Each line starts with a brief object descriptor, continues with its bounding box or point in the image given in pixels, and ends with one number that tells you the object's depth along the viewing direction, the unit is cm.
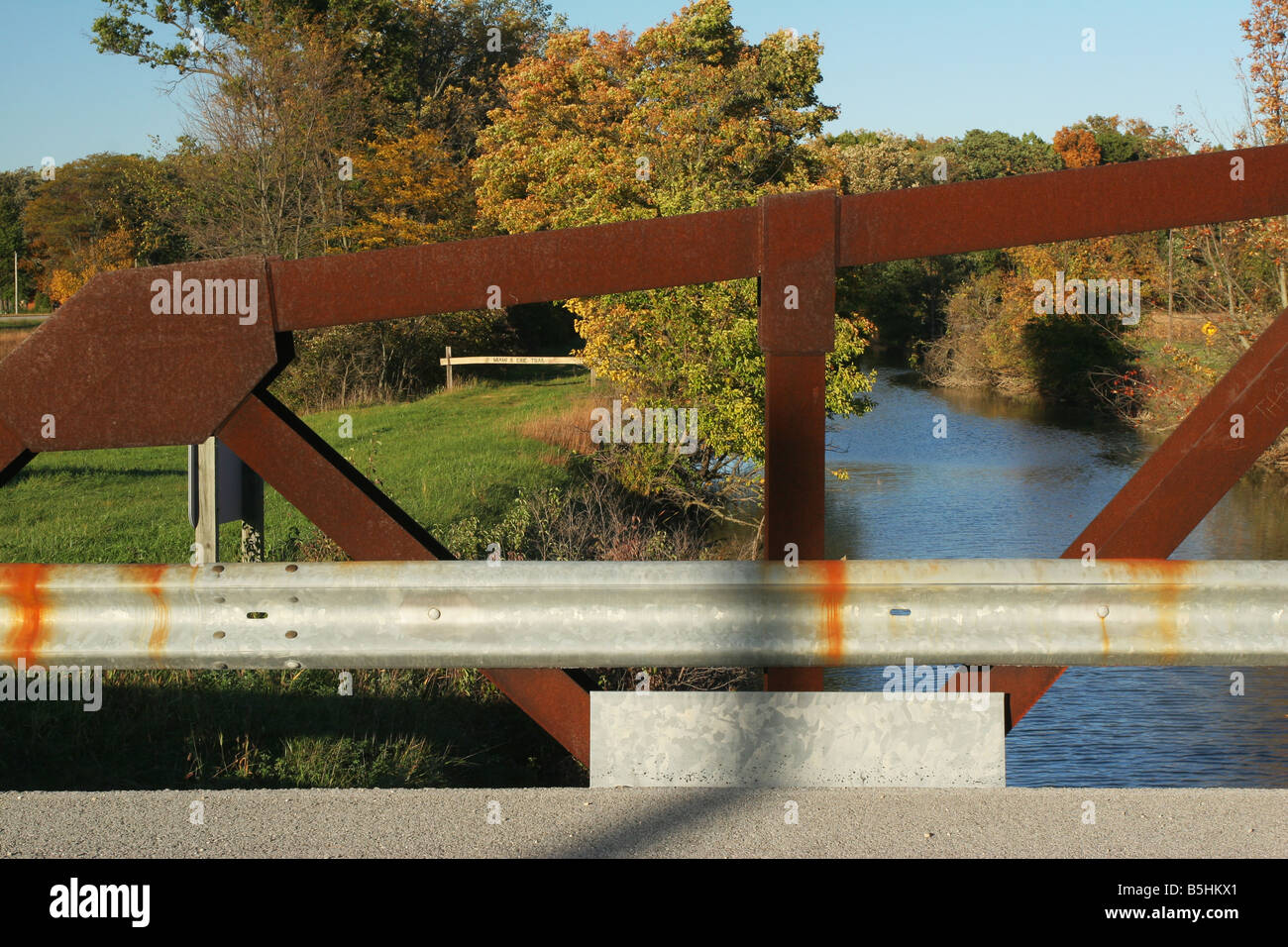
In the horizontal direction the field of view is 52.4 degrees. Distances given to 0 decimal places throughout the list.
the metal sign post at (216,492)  718
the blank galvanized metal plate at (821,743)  368
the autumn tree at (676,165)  1992
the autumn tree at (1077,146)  6838
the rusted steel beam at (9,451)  372
